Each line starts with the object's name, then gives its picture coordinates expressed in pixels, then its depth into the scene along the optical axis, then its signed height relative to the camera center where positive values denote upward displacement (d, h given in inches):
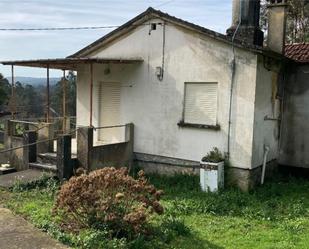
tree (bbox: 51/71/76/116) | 1331.4 -11.5
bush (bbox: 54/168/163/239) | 284.5 -75.4
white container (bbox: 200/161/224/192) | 439.9 -82.2
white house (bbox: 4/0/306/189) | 454.0 +9.6
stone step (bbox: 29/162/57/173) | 458.0 -82.2
